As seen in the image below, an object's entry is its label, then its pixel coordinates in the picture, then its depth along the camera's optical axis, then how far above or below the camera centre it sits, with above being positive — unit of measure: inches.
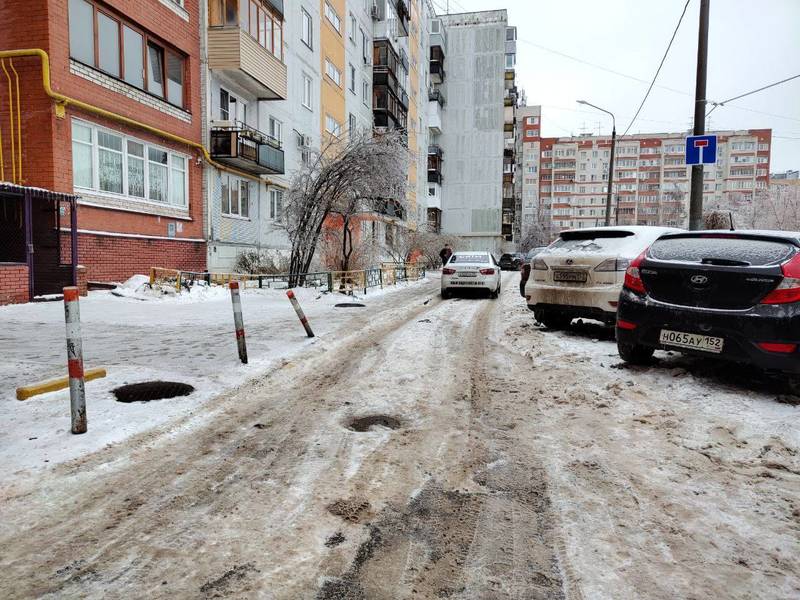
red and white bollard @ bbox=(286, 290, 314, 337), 315.2 -33.1
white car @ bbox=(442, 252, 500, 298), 620.4 -10.8
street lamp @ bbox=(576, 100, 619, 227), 1172.6 +289.5
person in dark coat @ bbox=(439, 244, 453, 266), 1149.3 +26.3
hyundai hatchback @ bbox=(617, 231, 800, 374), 177.5 -11.9
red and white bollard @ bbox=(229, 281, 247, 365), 243.1 -28.7
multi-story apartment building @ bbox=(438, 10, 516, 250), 2412.6 +655.7
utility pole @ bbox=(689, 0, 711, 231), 486.9 +160.6
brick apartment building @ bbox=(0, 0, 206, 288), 501.0 +151.5
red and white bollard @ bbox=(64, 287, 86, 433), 146.4 -29.9
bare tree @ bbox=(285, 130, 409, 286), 629.9 +101.5
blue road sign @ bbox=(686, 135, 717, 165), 475.2 +111.9
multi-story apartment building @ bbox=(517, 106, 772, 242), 4581.7 +857.2
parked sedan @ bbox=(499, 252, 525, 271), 1733.6 +11.9
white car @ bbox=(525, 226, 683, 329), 302.5 -2.9
